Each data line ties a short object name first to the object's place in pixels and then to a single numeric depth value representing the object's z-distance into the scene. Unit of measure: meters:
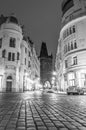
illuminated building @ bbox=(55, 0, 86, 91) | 31.41
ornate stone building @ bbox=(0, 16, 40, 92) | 39.84
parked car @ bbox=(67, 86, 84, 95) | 25.28
